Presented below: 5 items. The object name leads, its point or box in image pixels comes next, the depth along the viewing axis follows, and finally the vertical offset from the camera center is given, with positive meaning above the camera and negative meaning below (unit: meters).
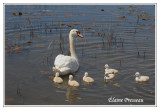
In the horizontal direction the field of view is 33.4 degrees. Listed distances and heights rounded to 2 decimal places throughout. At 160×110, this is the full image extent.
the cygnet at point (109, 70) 11.04 -0.72
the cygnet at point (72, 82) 9.97 -1.13
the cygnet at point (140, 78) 10.58 -0.99
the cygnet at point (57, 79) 10.27 -1.03
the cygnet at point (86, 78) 10.28 -1.01
